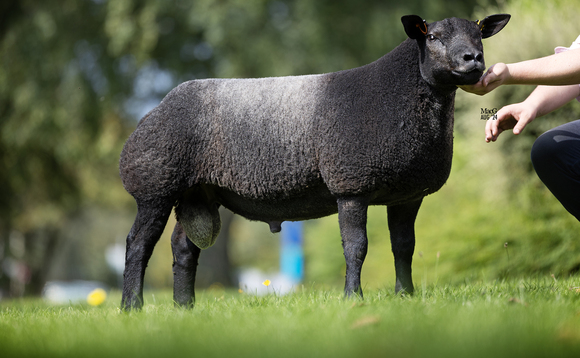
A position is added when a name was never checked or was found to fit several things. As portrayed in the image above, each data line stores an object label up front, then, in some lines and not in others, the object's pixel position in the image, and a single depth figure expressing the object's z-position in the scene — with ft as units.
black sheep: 20.30
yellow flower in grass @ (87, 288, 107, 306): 27.03
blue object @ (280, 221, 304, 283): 64.90
